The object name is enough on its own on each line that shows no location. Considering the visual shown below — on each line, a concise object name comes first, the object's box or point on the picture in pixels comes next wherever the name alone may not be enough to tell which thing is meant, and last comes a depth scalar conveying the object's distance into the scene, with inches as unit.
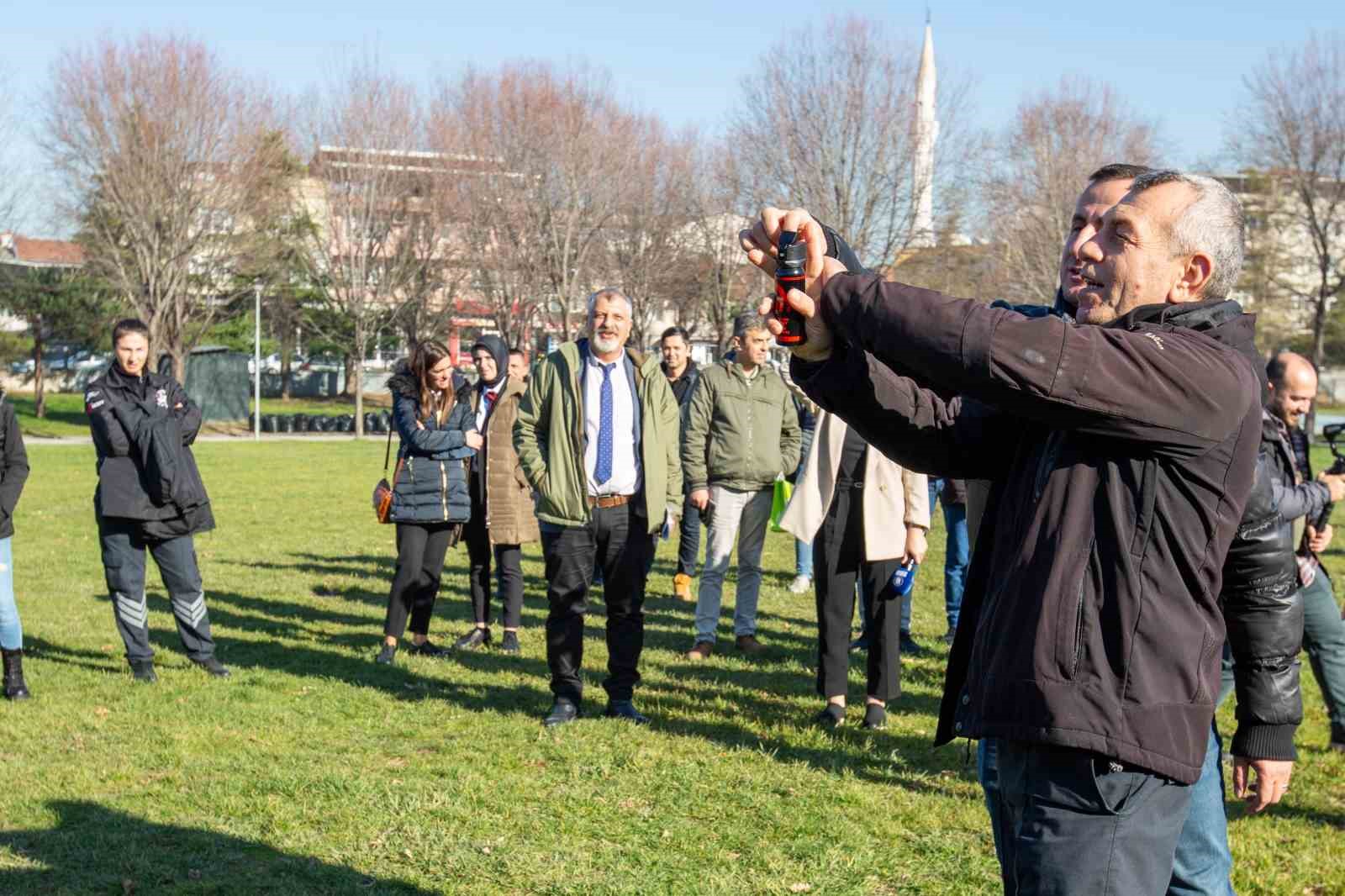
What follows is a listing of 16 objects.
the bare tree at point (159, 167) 1438.2
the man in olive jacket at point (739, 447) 343.3
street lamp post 1417.3
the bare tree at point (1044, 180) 1614.2
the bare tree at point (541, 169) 1726.1
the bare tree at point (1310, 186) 1547.7
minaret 1512.1
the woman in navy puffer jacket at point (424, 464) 328.5
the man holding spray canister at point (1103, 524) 84.1
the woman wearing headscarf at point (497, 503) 339.6
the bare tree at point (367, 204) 1659.7
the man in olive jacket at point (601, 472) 269.9
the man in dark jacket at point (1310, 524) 210.1
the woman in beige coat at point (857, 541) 267.4
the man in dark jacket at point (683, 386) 427.8
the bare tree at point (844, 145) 1491.1
